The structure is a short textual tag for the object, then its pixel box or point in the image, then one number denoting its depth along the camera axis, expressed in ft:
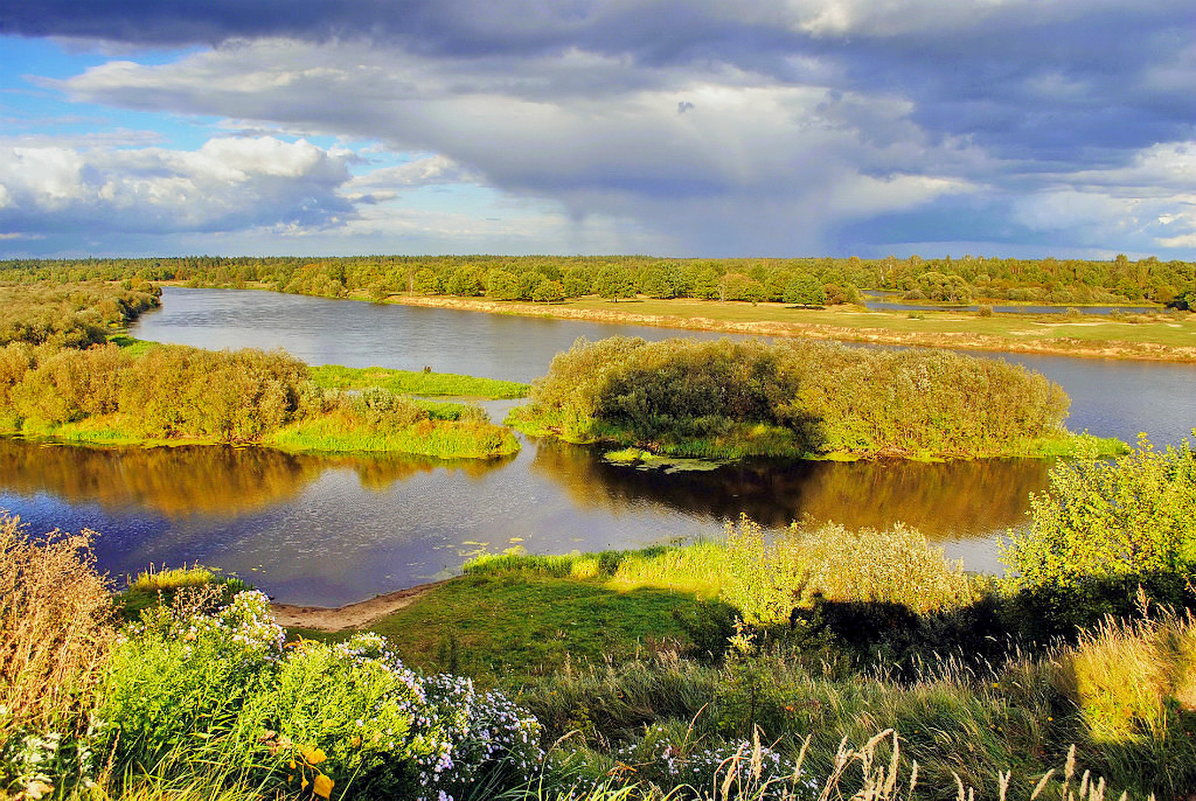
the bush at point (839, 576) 43.96
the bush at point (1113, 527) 38.93
